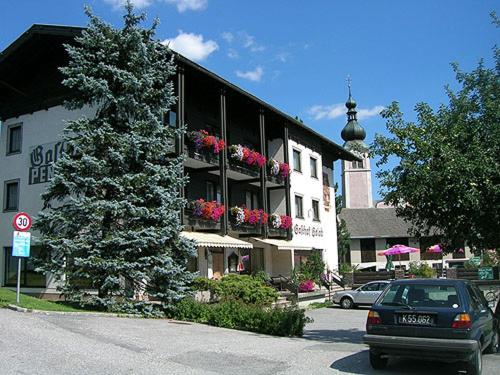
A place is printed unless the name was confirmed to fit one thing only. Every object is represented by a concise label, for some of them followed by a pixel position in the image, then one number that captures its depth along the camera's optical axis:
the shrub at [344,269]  39.60
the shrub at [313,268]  30.44
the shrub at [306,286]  29.05
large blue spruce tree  16.31
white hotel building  23.00
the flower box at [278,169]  29.41
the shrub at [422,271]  37.19
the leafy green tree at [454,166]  11.77
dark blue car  8.27
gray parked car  25.55
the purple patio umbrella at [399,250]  36.47
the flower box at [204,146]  22.66
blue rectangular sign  15.30
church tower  76.06
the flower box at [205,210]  22.35
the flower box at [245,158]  25.80
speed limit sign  15.36
